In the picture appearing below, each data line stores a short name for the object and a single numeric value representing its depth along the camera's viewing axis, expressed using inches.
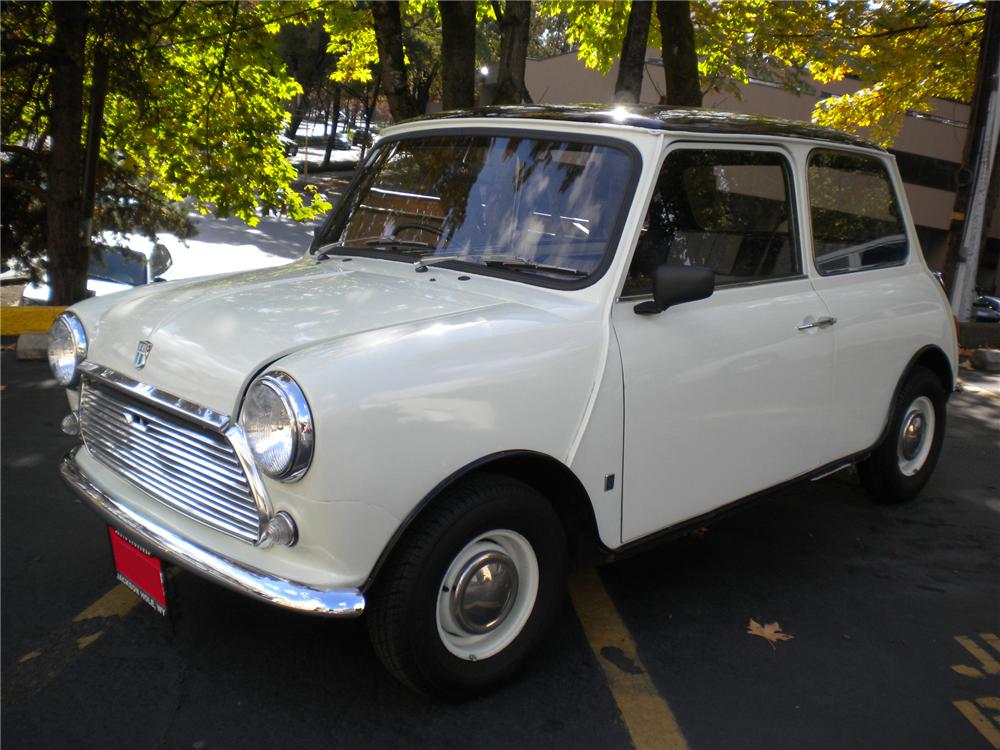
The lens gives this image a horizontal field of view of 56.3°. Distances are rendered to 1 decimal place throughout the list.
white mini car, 105.1
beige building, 1320.1
